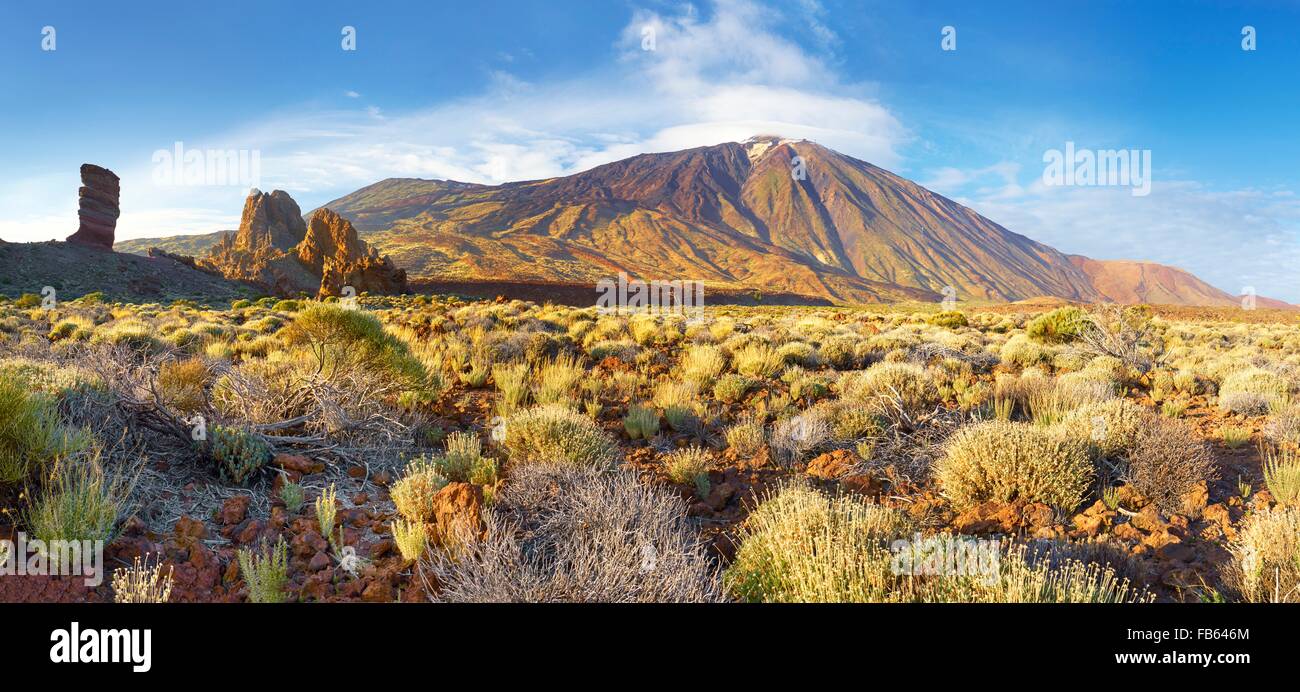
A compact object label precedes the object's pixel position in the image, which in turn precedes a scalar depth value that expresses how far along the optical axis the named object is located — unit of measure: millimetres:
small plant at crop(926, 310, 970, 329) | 20156
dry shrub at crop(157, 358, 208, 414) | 4839
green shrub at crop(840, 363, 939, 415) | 6242
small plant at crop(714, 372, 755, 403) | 7434
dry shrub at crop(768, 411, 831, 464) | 5062
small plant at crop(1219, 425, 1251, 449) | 5082
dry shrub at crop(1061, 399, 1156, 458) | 4582
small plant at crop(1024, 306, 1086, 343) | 12820
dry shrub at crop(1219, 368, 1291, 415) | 6266
